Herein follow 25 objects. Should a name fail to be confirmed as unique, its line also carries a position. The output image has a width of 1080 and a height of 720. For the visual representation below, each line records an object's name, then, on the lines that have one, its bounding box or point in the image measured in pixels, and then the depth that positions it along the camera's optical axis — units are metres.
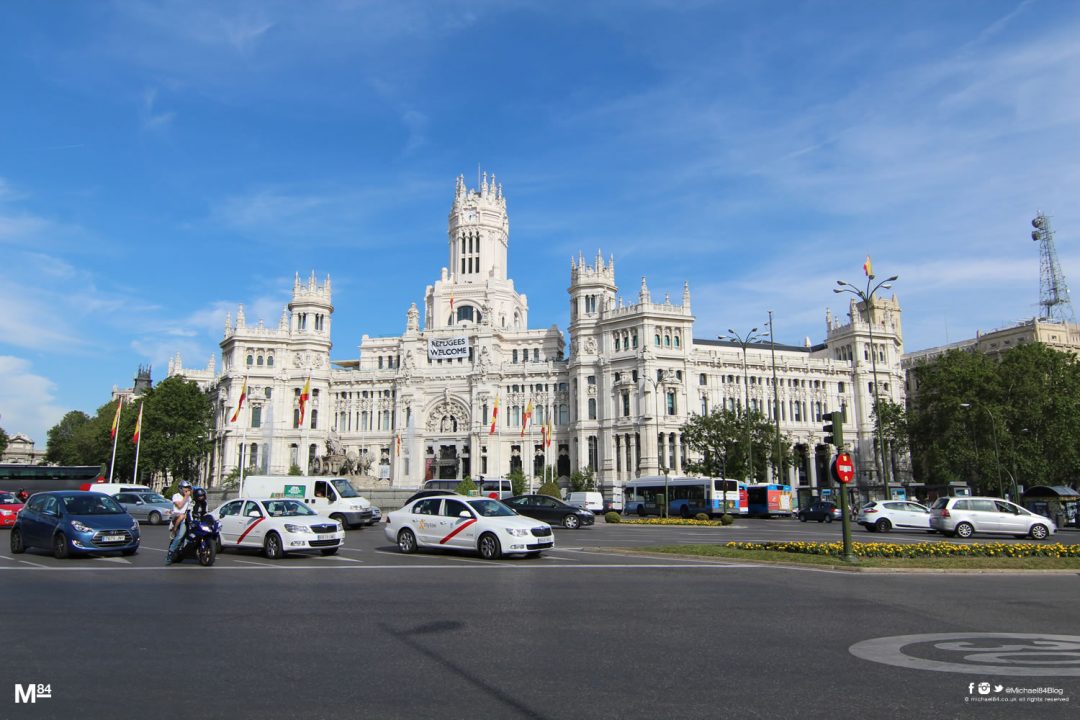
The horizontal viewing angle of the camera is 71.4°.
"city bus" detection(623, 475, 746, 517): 57.06
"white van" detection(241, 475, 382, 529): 34.72
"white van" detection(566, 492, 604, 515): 60.00
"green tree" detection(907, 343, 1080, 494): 65.12
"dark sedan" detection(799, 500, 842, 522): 49.44
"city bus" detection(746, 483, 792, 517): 59.88
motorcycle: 19.20
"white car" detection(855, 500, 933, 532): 36.09
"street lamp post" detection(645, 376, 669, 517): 83.11
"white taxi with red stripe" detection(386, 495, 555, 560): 20.53
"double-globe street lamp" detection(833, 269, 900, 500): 42.11
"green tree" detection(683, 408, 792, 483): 72.38
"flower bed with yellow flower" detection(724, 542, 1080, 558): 20.91
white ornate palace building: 87.00
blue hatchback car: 20.00
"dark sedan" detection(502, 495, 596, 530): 37.22
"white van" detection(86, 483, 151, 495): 43.05
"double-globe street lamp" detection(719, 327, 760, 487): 64.49
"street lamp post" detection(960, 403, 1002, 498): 59.36
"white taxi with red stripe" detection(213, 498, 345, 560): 21.31
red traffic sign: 19.94
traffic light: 20.38
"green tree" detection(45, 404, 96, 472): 117.06
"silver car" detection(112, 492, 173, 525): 41.34
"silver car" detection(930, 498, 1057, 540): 31.14
